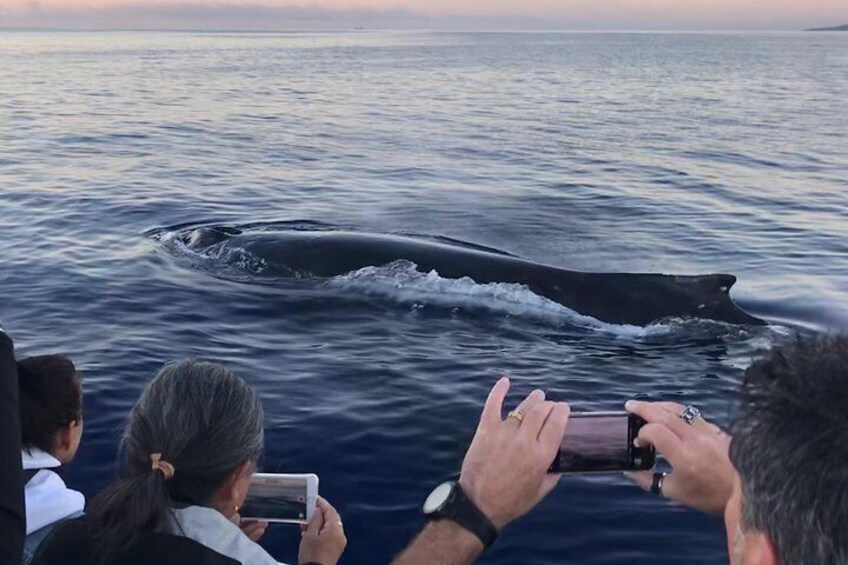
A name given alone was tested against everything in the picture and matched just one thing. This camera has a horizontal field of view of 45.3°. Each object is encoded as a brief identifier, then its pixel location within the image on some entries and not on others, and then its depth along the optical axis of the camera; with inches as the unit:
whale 423.5
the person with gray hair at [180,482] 103.4
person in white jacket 146.0
